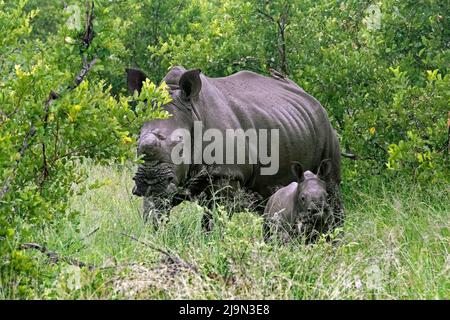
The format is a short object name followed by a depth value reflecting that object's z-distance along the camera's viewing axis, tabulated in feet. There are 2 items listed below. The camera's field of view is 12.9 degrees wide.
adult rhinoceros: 49.24
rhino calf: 45.47
